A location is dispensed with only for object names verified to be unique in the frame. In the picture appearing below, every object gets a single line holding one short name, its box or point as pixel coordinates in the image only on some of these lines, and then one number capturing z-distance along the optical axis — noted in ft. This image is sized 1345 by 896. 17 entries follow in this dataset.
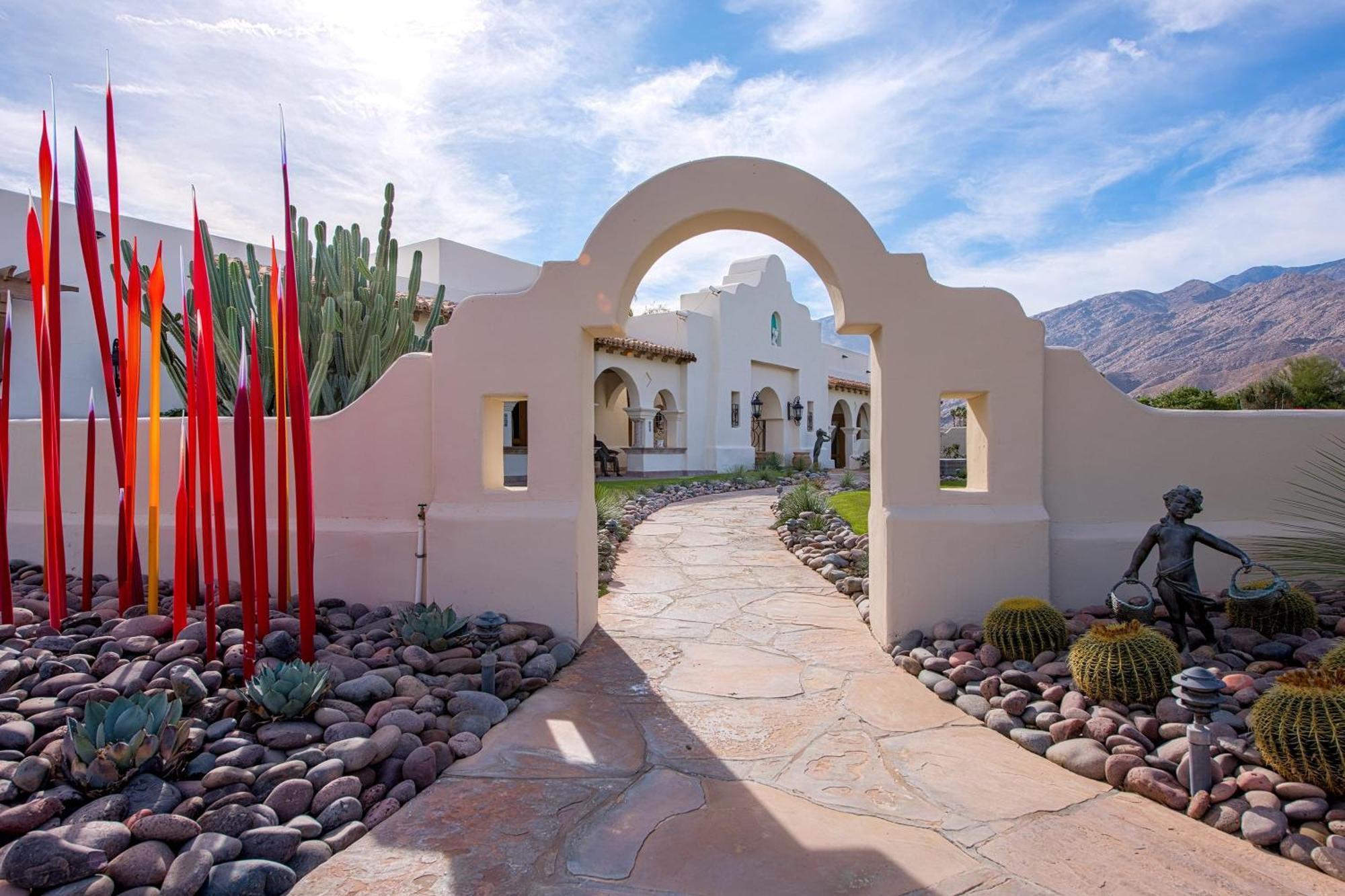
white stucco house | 65.87
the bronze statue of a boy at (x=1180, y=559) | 14.12
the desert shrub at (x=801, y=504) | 36.76
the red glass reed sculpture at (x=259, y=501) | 13.69
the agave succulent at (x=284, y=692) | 11.53
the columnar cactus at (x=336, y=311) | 26.61
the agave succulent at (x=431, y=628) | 15.80
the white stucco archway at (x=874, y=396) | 17.49
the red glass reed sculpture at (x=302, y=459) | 13.92
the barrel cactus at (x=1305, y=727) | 9.66
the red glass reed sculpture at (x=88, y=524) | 15.58
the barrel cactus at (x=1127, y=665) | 12.43
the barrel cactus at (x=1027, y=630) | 15.05
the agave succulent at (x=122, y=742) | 9.45
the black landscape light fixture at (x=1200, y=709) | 10.25
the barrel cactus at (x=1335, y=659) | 11.84
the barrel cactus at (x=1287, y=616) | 14.83
